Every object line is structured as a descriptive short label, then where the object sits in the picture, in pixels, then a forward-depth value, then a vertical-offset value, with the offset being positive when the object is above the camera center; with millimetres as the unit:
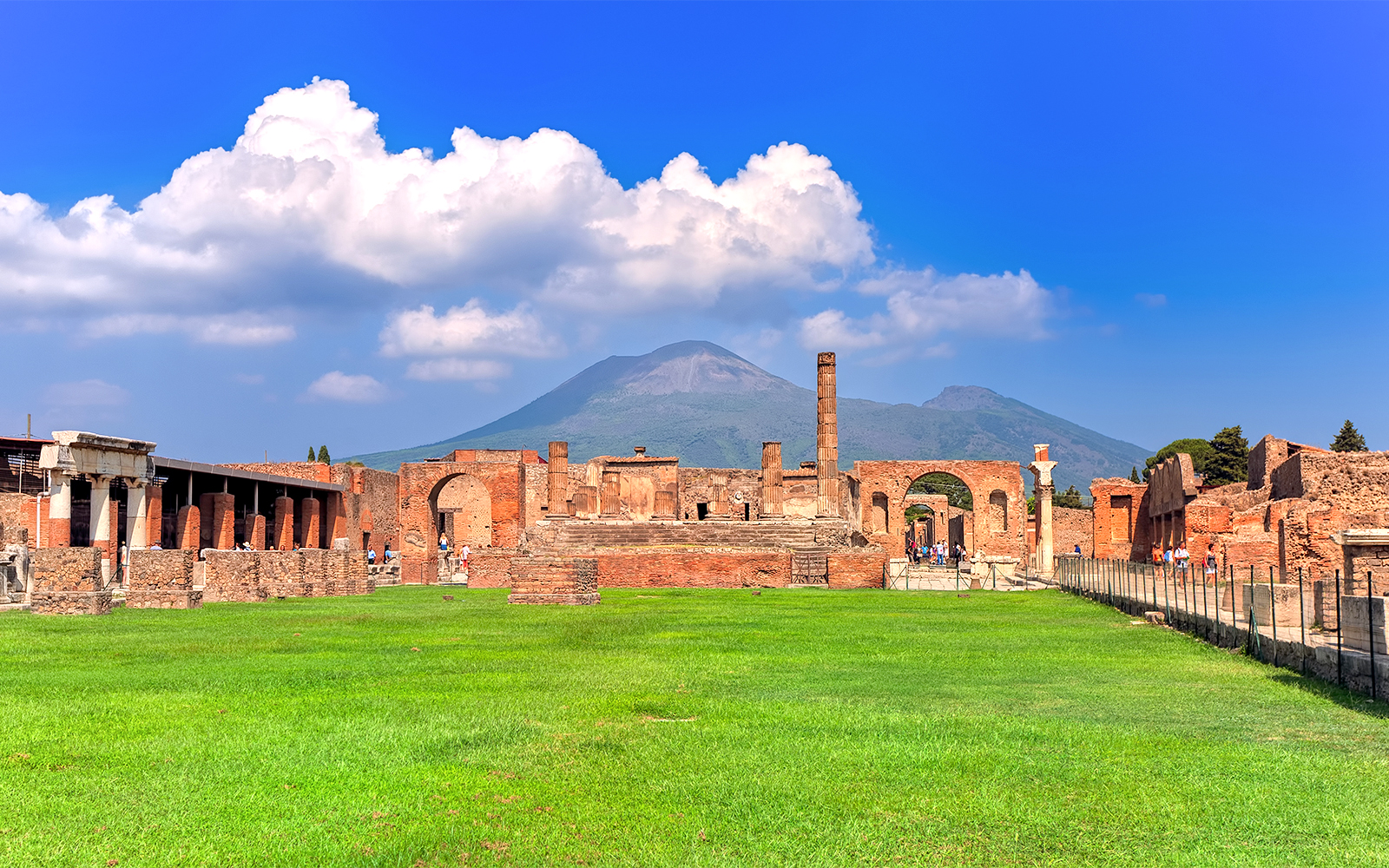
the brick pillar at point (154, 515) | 36156 -190
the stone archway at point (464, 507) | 61969 +84
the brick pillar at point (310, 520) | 48688 -481
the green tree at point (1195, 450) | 76062 +3968
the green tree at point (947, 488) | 106106 +2073
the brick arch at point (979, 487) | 54906 +1021
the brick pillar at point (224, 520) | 39375 -389
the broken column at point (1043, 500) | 37656 +253
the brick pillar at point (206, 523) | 41750 -505
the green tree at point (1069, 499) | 88000 +695
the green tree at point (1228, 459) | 71794 +3123
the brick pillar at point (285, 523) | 44906 -581
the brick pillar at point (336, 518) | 50844 -427
